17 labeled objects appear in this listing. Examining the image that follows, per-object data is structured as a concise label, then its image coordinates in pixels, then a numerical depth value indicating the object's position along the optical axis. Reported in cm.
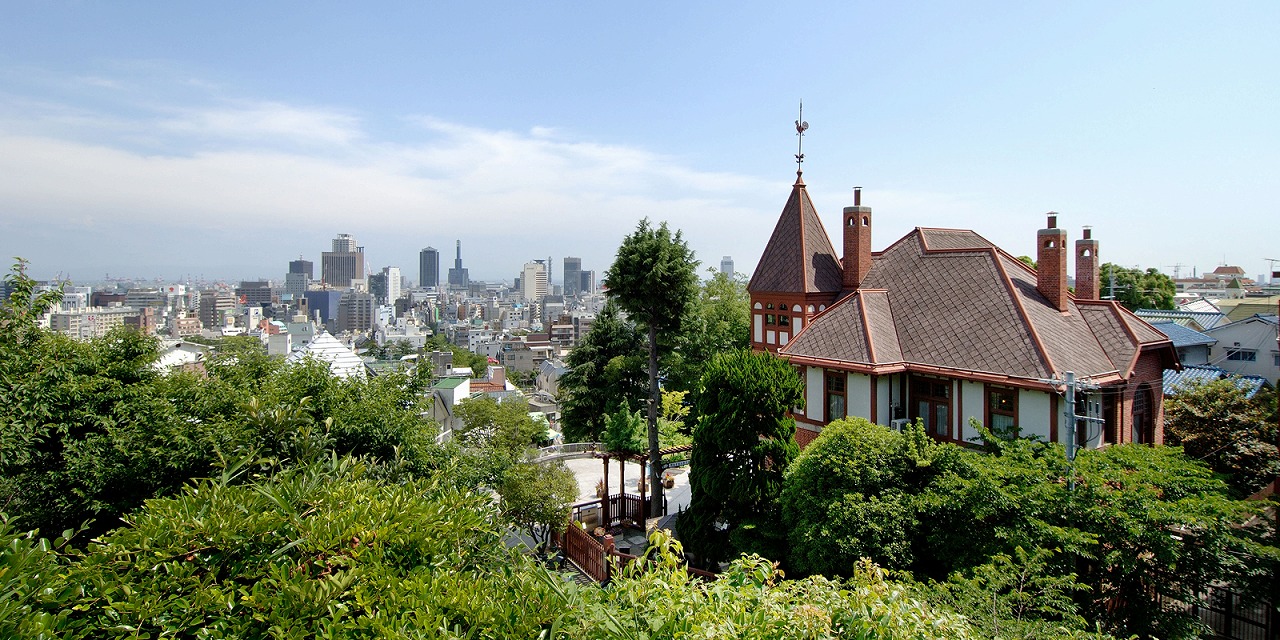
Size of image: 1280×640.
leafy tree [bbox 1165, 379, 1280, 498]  1471
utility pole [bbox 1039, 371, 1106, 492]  1040
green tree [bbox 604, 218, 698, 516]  1825
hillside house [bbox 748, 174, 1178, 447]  1380
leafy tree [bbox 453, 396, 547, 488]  1108
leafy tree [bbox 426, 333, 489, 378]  9050
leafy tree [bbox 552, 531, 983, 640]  333
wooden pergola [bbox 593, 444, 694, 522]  1800
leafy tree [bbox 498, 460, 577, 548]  1435
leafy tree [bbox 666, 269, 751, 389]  2620
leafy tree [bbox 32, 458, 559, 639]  332
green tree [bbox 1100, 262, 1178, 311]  3575
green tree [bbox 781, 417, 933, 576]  1077
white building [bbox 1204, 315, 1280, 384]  2764
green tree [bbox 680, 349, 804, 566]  1320
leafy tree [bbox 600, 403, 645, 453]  2530
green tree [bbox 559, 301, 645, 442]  2978
